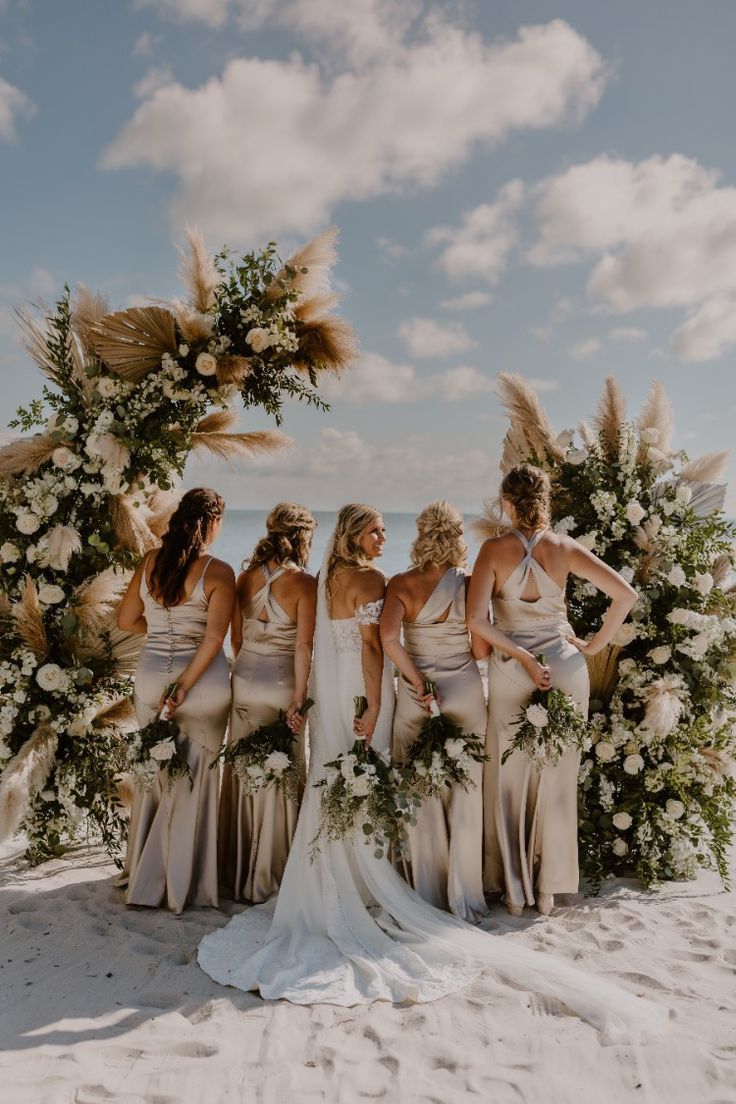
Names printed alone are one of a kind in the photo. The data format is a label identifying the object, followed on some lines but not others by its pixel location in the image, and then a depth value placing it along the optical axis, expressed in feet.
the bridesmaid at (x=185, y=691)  17.03
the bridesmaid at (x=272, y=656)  17.21
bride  13.35
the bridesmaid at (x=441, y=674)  16.72
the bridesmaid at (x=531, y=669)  17.04
